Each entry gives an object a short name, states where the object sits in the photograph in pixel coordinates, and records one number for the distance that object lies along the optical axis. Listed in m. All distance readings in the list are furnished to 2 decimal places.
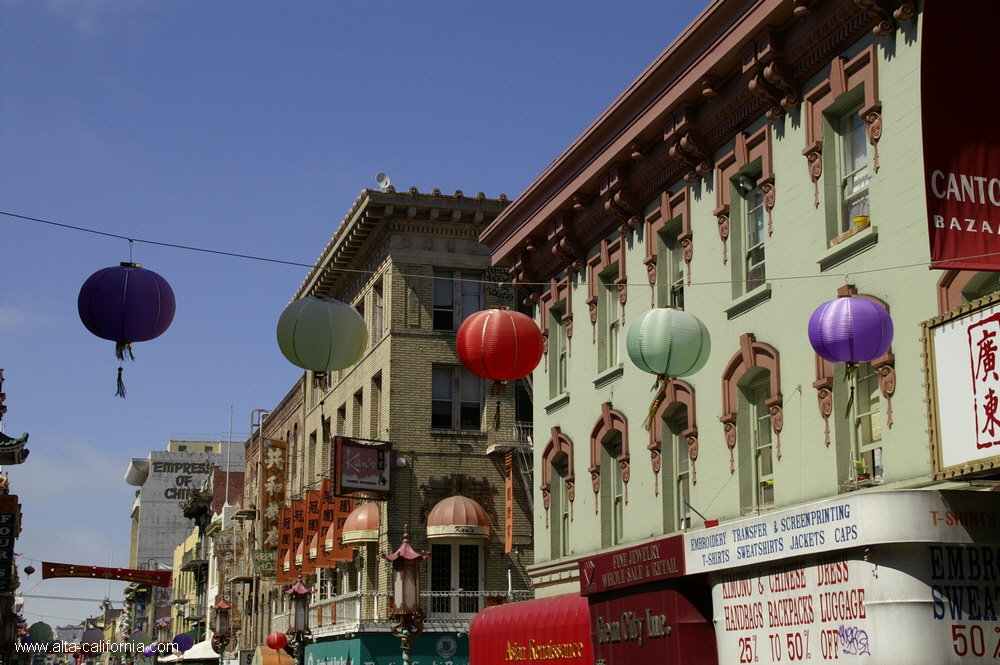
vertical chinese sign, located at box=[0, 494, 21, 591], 40.62
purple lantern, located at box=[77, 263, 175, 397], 15.23
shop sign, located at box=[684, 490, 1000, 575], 12.95
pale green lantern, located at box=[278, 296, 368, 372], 17.06
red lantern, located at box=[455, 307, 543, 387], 18.41
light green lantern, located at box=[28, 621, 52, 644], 80.75
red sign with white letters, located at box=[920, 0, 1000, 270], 12.03
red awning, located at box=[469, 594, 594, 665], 21.95
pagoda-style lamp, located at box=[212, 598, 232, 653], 53.84
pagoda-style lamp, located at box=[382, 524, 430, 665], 27.86
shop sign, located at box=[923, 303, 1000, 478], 11.43
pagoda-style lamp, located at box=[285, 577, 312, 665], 38.31
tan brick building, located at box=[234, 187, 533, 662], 35.88
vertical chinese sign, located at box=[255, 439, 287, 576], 48.38
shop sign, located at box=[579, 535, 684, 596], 17.95
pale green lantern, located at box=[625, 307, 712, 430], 16.36
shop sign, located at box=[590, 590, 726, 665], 17.67
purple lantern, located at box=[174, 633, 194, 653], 73.19
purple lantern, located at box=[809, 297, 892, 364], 13.66
